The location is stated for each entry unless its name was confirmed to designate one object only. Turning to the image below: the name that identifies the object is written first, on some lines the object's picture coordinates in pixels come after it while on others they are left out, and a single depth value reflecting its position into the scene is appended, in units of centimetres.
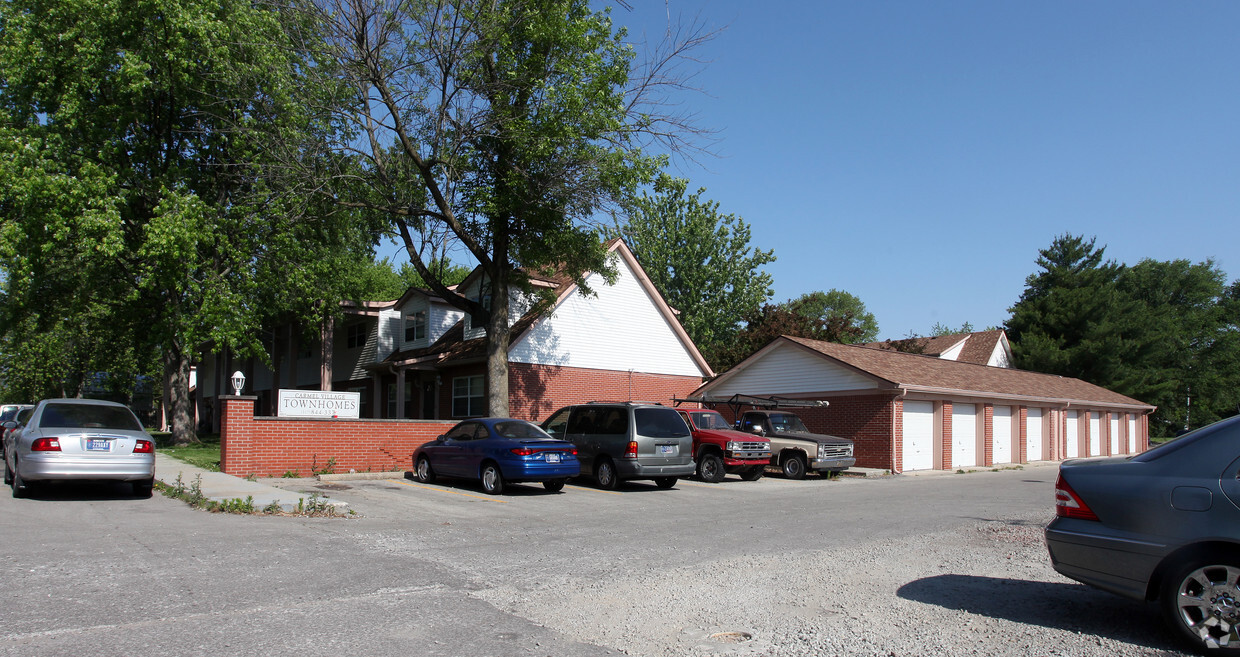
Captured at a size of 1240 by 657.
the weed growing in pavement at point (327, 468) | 1819
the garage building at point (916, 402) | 2538
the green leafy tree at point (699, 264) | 4775
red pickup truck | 1912
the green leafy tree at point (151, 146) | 2166
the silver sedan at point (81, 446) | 1188
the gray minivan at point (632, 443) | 1620
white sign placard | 1816
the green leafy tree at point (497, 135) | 1936
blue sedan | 1462
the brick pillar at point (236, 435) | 1677
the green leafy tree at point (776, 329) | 3791
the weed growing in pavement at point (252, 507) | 1160
